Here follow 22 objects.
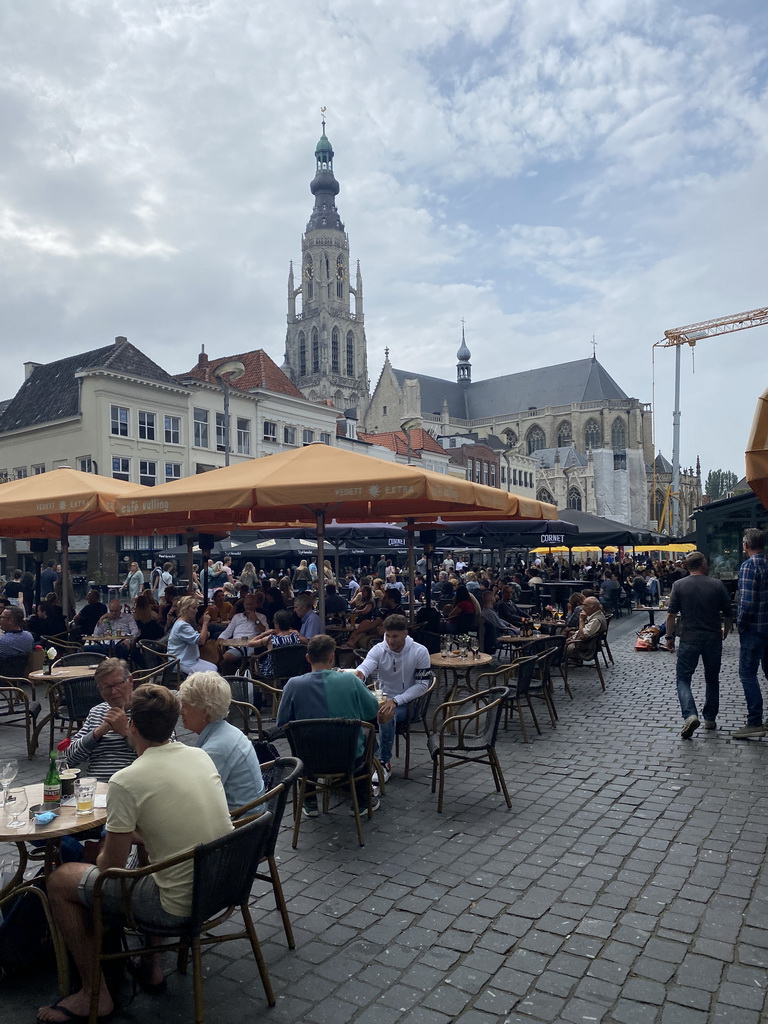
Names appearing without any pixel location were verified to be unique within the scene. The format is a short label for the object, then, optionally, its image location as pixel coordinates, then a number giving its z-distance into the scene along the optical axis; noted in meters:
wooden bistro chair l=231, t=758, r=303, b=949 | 3.23
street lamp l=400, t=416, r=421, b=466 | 24.59
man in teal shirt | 5.02
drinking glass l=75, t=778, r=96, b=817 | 3.34
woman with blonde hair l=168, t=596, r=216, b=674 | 8.03
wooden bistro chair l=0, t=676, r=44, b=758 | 6.88
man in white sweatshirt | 6.15
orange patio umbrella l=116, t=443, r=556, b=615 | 6.94
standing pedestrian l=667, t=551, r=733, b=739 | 7.41
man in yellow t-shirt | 2.84
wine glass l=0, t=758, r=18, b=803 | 3.47
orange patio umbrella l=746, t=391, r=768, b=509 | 4.68
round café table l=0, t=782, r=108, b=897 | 3.08
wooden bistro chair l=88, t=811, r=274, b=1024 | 2.78
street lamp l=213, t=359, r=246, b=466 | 16.83
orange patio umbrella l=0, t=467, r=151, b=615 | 9.24
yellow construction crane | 83.12
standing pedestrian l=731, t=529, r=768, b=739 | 7.13
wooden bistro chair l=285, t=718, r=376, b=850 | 4.74
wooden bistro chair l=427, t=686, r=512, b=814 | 5.32
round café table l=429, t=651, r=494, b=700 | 7.59
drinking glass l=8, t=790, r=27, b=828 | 3.20
